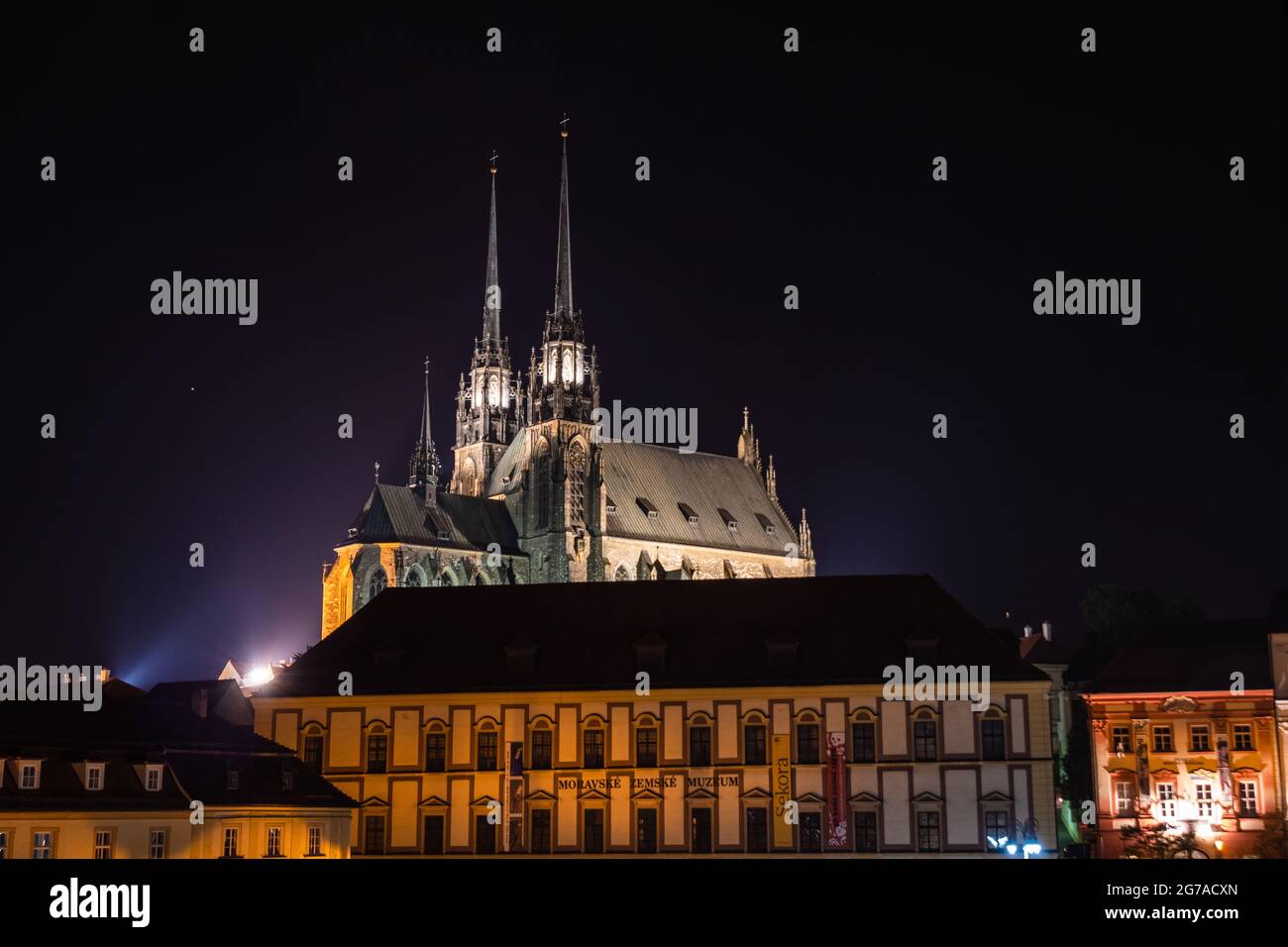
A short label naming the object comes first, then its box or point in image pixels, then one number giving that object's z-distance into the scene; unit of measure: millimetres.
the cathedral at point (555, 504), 133125
